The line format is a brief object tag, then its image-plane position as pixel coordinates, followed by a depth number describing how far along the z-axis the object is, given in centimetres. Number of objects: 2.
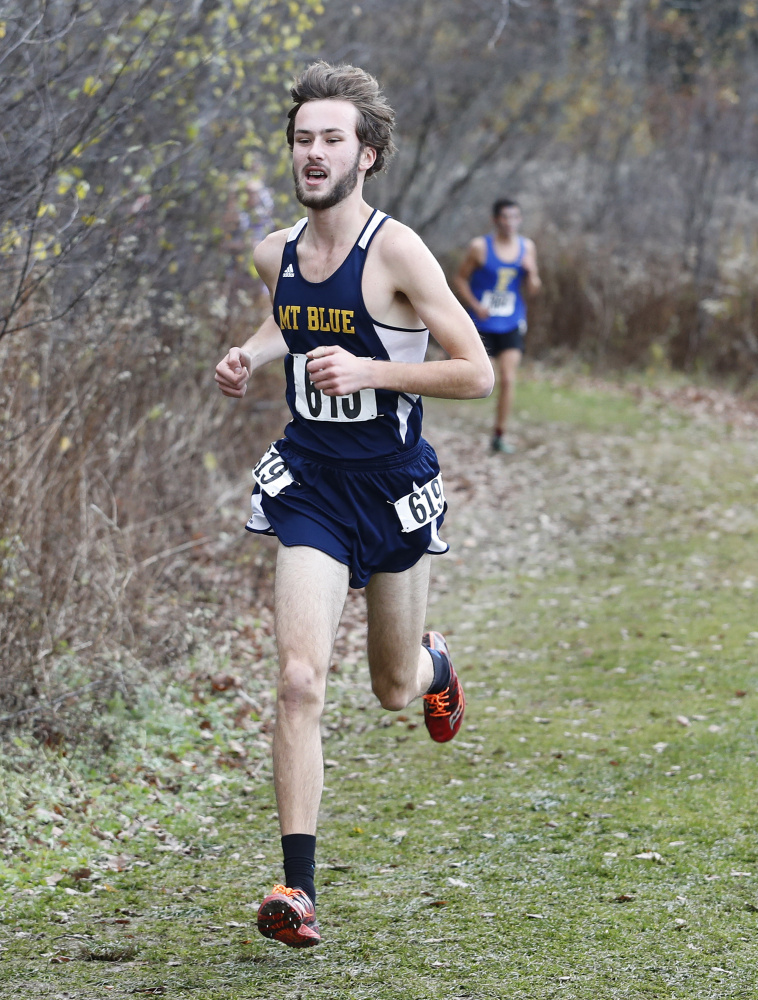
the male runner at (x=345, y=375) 700
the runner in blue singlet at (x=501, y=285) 2203
